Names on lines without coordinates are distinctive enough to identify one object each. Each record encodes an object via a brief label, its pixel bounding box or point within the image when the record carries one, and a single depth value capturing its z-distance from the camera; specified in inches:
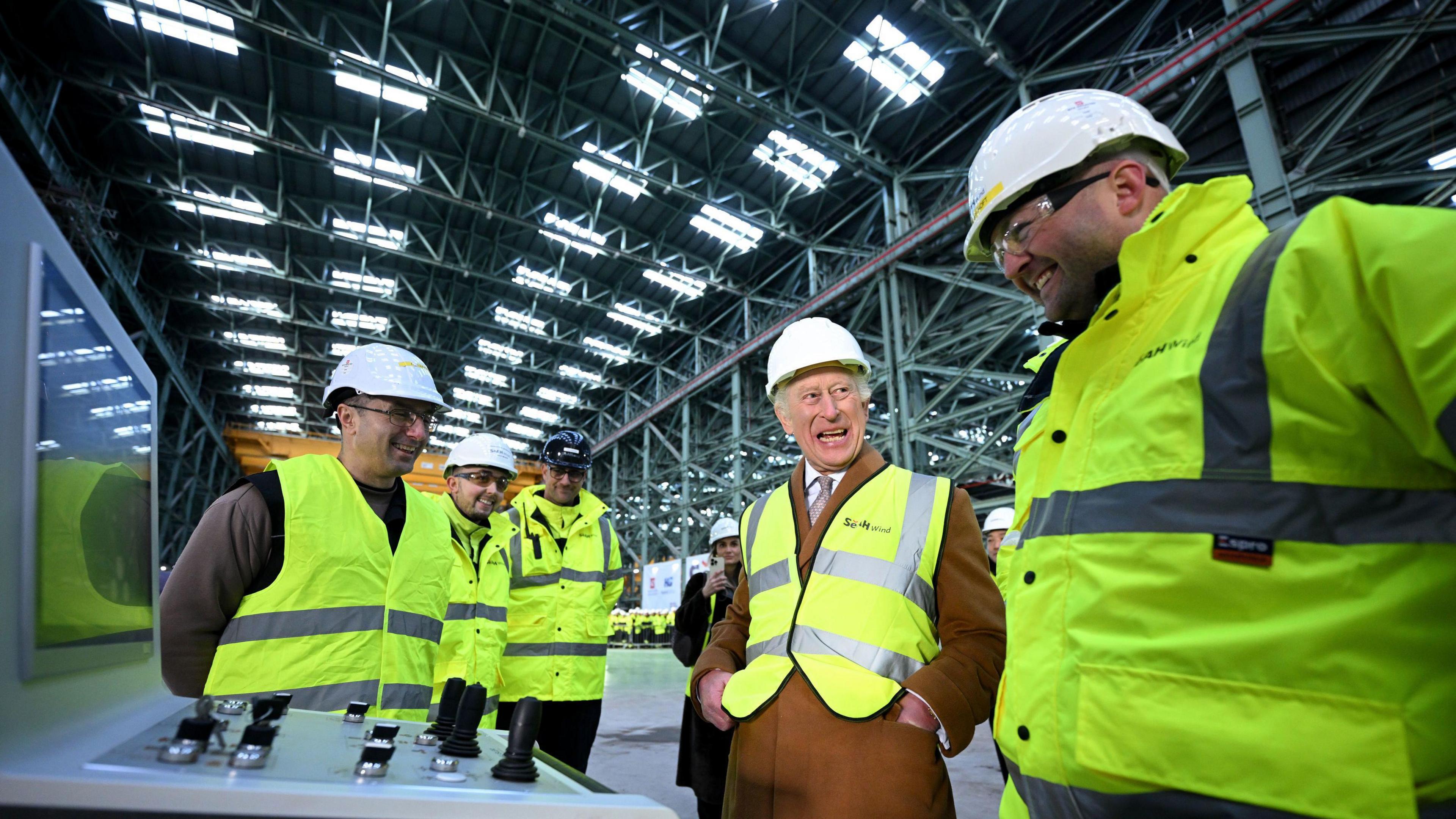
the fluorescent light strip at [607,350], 786.2
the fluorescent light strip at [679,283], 651.5
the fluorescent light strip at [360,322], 746.8
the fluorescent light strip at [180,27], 416.2
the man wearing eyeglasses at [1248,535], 32.5
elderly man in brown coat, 62.7
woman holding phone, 137.0
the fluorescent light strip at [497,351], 815.1
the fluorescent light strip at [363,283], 673.0
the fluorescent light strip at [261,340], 778.8
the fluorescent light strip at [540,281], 654.2
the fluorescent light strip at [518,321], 741.9
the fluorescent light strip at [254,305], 698.8
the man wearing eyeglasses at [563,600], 149.5
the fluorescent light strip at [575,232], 579.8
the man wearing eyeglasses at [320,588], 73.2
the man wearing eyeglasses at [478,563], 134.2
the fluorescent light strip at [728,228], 582.6
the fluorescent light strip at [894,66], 435.8
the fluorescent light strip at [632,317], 695.1
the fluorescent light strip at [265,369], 845.8
